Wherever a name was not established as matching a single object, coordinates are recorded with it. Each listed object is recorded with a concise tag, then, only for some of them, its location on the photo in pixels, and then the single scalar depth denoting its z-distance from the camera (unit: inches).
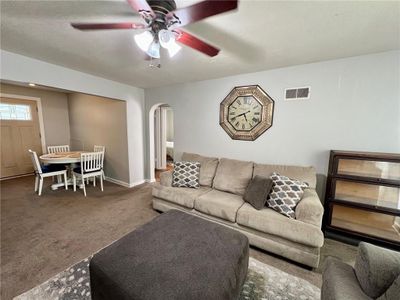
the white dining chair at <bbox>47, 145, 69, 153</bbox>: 163.9
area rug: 54.7
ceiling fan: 37.9
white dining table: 127.7
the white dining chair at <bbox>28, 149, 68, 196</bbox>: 126.3
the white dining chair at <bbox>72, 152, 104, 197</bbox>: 132.0
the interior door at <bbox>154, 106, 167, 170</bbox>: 206.7
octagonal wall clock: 106.2
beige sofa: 67.3
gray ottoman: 39.2
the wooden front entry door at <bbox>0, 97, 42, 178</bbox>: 162.4
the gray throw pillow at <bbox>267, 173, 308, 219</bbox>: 75.4
